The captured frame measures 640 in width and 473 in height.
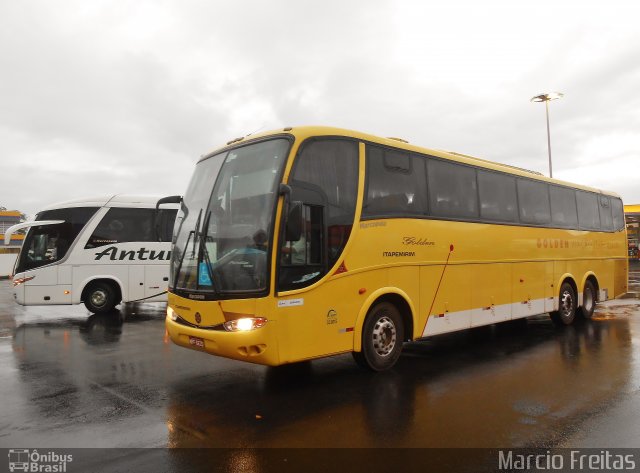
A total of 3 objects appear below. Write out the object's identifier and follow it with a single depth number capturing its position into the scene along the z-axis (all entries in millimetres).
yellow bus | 5781
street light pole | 24256
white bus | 13055
